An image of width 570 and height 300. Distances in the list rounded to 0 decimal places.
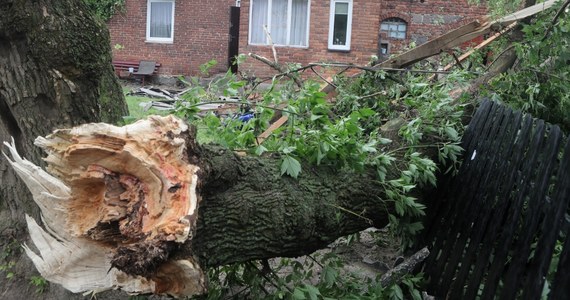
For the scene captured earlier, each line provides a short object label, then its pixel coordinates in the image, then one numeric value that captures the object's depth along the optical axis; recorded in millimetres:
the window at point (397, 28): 18375
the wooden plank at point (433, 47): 6023
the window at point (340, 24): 18109
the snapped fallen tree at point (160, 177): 2549
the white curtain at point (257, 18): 18766
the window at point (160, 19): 21453
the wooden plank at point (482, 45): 5949
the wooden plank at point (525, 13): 5590
